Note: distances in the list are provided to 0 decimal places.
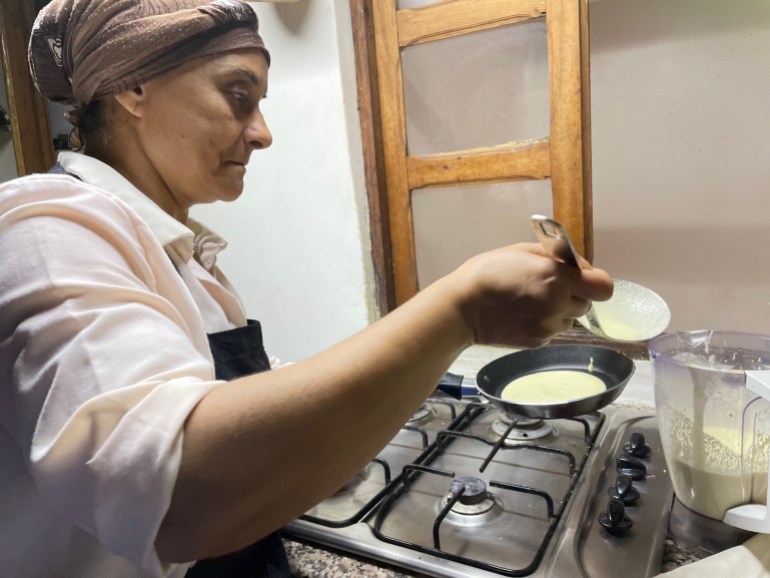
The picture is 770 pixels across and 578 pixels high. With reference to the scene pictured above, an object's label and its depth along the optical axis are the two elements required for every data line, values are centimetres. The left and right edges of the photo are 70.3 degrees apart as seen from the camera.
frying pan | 100
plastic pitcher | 62
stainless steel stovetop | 66
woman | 38
